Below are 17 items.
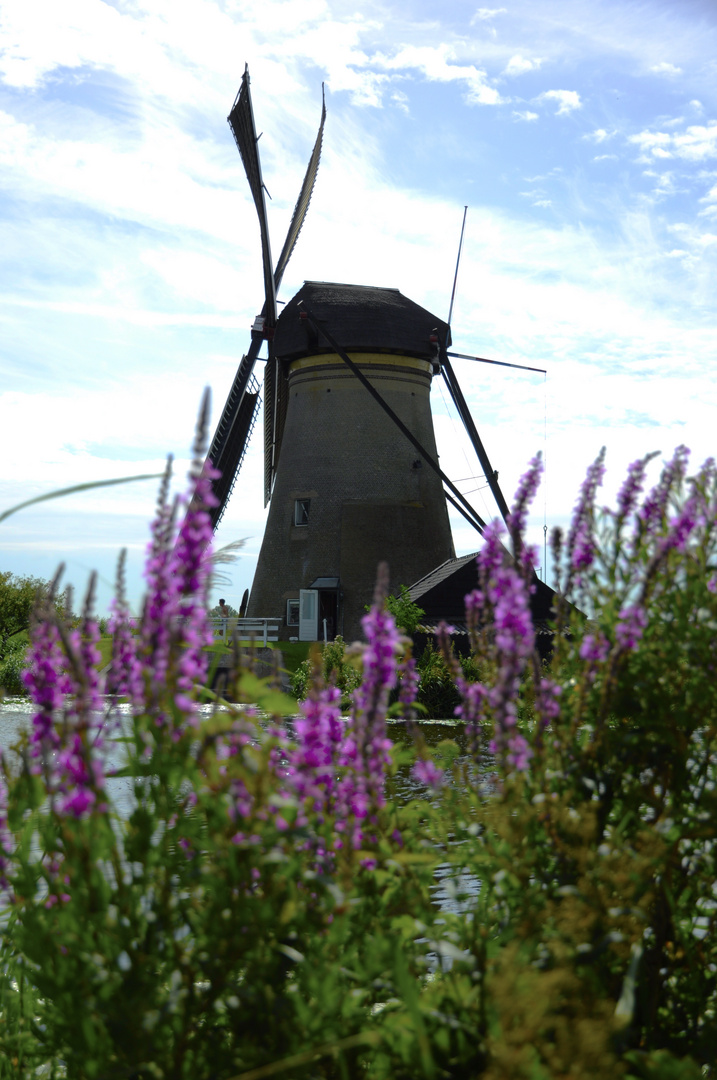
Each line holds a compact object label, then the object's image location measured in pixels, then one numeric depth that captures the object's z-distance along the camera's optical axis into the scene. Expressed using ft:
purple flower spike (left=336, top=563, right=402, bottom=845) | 9.50
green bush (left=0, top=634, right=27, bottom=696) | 98.73
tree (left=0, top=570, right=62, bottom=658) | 122.42
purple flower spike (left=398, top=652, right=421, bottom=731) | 11.08
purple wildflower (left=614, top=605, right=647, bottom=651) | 9.89
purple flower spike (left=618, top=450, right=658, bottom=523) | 12.02
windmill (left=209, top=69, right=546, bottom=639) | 92.73
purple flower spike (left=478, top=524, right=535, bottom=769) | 9.78
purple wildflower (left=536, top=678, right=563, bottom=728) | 10.60
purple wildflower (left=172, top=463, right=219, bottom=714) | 8.93
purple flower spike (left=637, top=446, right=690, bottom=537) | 11.77
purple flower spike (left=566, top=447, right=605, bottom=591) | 11.87
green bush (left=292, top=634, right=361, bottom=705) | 69.48
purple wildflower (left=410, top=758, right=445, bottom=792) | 10.69
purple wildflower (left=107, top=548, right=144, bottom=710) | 10.20
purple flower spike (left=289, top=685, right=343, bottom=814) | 8.93
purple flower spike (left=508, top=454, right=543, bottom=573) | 11.63
